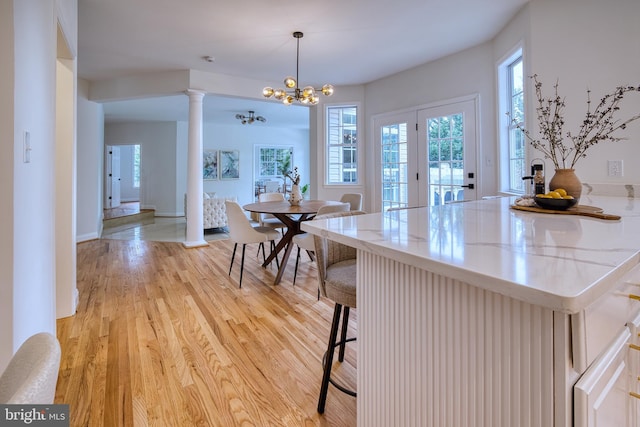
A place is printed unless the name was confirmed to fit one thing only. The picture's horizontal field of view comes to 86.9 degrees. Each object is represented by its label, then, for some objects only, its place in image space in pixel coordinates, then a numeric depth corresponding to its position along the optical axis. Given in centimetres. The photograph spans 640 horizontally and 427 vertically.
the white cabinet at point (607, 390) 60
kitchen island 60
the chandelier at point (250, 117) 746
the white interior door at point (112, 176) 933
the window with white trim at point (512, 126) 344
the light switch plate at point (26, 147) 130
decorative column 516
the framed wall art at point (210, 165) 938
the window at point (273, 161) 1027
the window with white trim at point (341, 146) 577
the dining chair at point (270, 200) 447
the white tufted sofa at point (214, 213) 627
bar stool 144
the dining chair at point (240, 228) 336
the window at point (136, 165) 1105
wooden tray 129
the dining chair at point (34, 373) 41
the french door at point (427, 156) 422
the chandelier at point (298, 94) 365
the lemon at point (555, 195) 154
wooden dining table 337
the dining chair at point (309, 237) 292
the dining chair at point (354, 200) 448
